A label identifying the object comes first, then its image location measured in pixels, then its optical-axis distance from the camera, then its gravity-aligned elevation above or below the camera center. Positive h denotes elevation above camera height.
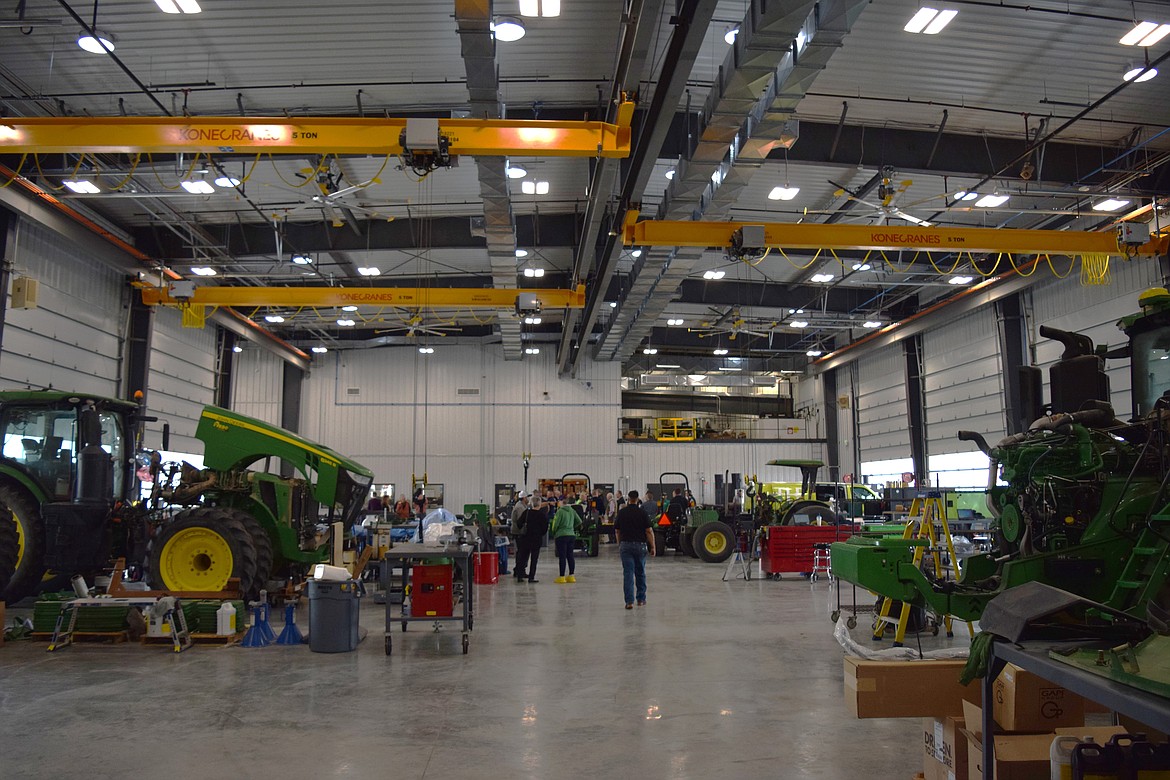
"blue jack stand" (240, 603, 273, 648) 7.76 -1.34
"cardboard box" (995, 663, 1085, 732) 2.95 -0.77
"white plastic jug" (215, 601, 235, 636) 7.79 -1.20
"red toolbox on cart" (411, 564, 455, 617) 7.99 -0.99
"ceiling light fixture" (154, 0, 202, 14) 8.65 +5.23
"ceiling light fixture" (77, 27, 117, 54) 9.45 +5.29
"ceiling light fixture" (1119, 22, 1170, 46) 9.27 +5.25
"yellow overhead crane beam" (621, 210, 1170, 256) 12.25 +3.92
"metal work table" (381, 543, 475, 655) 7.63 -0.63
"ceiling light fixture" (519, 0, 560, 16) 8.23 +5.09
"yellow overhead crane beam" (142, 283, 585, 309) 15.79 +3.84
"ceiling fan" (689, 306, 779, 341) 22.41 +4.82
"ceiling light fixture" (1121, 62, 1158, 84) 9.81 +5.11
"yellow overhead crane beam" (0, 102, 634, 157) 9.55 +4.21
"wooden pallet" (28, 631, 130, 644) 7.88 -1.38
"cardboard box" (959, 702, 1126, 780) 2.70 -0.89
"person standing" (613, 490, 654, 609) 10.20 -0.58
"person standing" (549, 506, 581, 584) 13.74 -0.73
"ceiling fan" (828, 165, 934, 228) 12.41 +4.60
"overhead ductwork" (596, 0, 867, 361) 7.48 +4.29
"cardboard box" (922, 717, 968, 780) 3.14 -1.03
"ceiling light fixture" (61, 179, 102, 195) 12.59 +4.81
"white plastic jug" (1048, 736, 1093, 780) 2.32 -0.77
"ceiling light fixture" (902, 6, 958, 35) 8.92 +5.23
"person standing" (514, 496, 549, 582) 13.70 -0.80
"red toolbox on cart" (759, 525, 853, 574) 13.59 -0.92
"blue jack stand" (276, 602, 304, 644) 7.83 -1.34
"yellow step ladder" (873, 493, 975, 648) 7.55 -0.48
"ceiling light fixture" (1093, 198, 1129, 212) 13.27 +4.73
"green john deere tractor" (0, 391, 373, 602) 8.61 -0.06
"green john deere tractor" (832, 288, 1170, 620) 5.00 +0.04
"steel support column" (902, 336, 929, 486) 21.69 +2.29
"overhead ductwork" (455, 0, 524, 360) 7.63 +4.42
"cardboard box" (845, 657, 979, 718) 3.28 -0.80
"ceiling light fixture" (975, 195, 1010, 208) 13.62 +4.90
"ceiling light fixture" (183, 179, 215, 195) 12.69 +4.88
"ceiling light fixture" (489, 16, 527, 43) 8.55 +4.89
